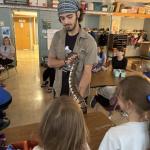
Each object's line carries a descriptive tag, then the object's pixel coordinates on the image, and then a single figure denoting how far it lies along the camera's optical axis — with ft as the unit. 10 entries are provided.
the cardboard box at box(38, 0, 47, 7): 21.47
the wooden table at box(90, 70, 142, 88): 9.86
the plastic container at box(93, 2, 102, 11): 23.52
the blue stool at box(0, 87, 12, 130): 6.26
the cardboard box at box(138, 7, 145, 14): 24.30
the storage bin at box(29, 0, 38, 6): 20.98
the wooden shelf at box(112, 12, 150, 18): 23.98
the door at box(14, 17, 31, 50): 37.86
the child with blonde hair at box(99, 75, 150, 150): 3.17
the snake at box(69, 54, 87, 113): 4.62
